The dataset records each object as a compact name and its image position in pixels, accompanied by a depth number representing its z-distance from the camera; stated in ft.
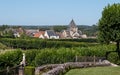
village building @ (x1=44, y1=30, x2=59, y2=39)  537.98
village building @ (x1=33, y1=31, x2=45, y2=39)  565.94
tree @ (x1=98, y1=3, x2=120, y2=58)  125.39
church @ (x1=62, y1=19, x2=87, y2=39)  613.93
